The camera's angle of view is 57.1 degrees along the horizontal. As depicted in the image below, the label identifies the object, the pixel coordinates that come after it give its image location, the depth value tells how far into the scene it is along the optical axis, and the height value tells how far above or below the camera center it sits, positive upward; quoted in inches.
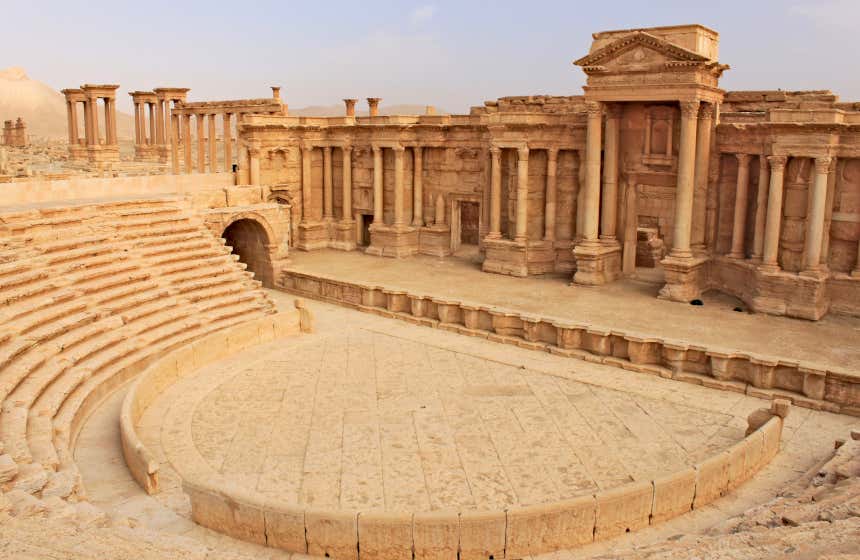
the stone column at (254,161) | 1101.7 -8.2
